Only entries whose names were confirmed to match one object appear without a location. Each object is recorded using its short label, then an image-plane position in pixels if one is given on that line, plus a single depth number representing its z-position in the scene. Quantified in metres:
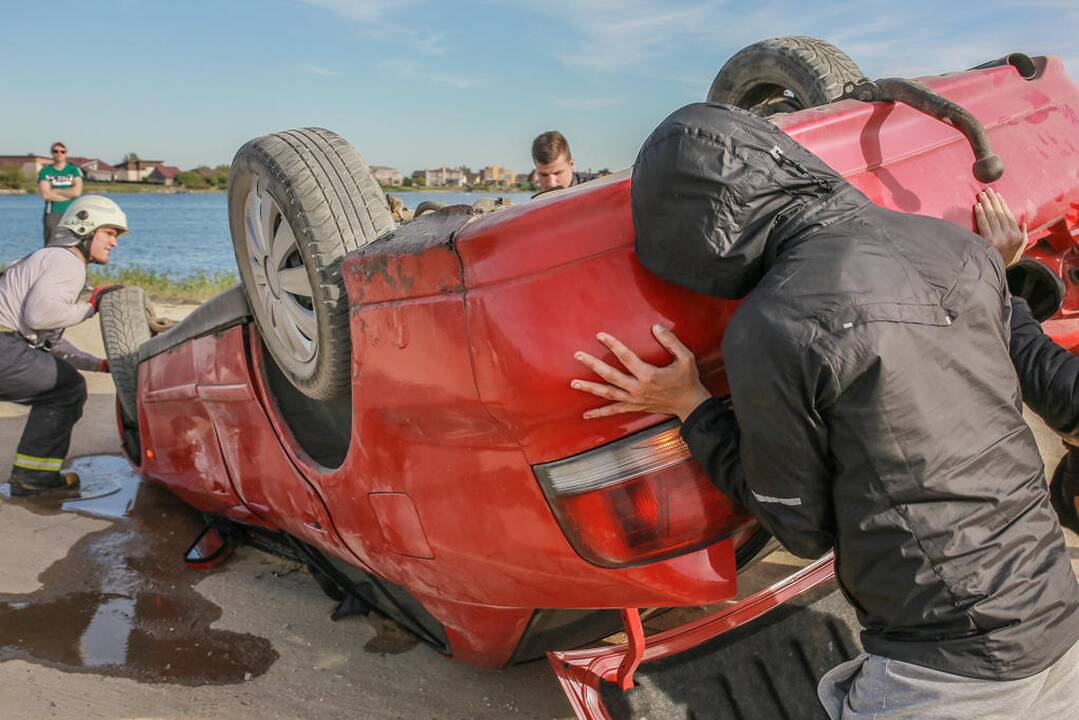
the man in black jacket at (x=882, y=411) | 1.48
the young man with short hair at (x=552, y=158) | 5.87
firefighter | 4.99
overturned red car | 1.79
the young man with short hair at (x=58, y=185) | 10.65
